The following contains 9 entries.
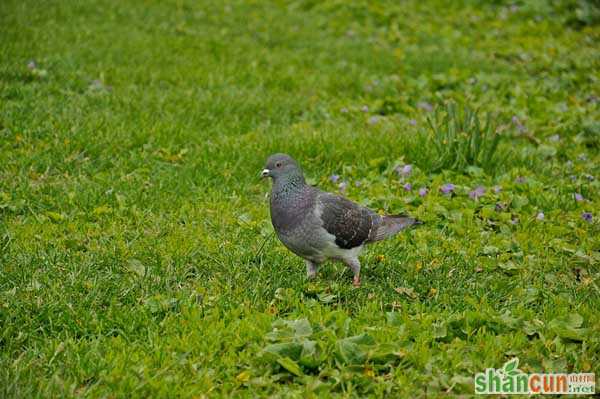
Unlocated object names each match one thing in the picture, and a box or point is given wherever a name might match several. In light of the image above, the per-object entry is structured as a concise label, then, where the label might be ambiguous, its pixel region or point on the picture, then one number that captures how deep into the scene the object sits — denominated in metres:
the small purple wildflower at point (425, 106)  17.20
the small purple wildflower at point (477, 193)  12.70
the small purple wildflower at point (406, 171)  13.35
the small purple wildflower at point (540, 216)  12.13
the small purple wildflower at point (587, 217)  12.15
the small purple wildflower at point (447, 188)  12.80
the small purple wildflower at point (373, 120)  16.10
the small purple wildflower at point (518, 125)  15.96
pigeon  9.53
